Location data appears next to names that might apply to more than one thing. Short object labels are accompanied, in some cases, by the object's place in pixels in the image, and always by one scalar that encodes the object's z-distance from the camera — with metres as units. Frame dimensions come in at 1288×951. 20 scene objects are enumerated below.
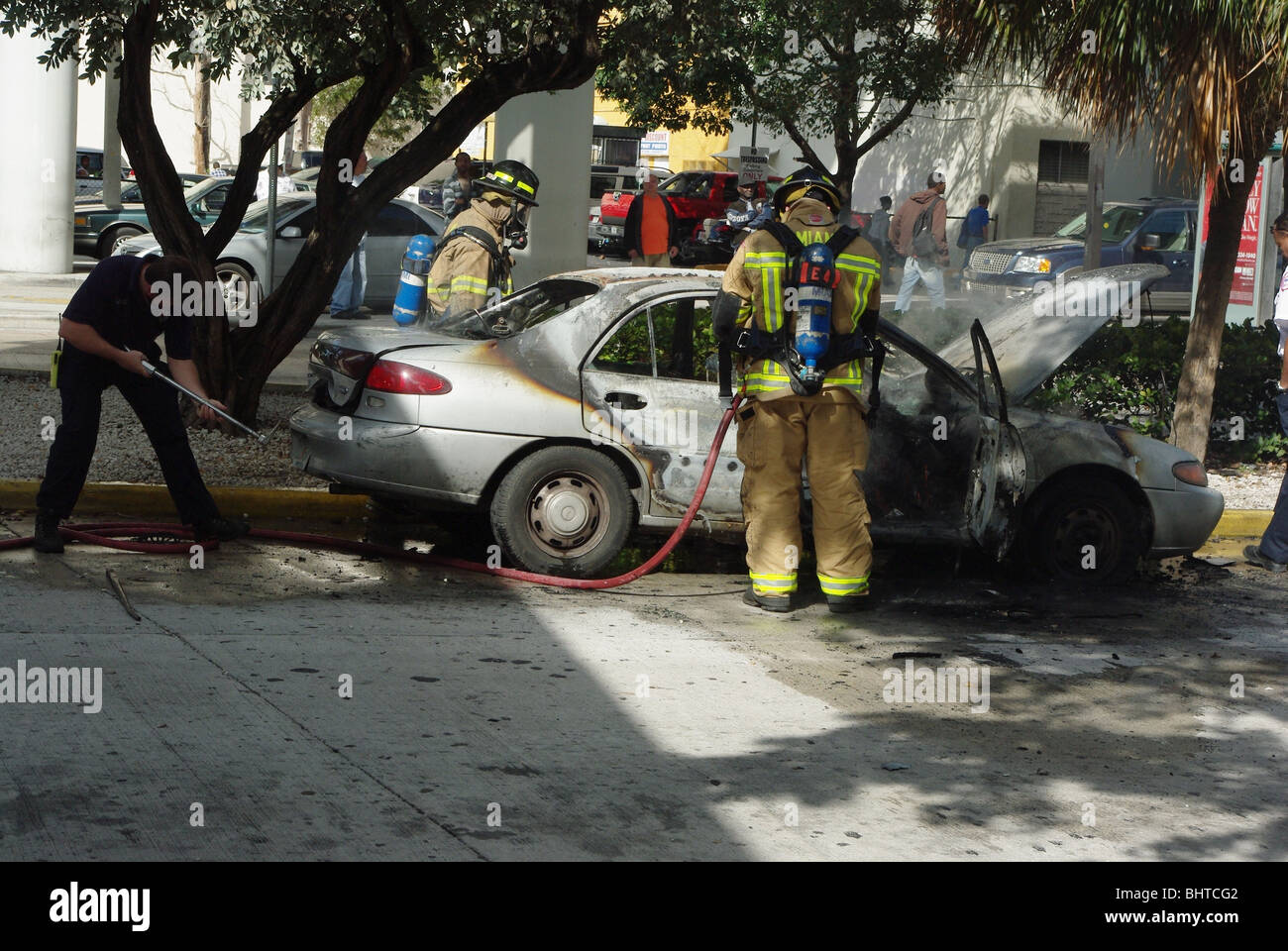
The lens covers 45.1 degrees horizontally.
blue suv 20.56
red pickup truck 32.03
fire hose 7.22
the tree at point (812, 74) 19.27
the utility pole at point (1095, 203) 17.83
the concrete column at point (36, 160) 21.95
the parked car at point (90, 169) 31.37
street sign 23.61
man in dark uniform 7.14
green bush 10.88
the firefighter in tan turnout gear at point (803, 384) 6.88
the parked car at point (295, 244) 17.38
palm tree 8.20
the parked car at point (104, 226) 22.89
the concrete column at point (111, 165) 24.62
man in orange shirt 18.58
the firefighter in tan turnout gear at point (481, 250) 9.68
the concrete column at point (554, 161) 18.97
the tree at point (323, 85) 8.95
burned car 7.25
